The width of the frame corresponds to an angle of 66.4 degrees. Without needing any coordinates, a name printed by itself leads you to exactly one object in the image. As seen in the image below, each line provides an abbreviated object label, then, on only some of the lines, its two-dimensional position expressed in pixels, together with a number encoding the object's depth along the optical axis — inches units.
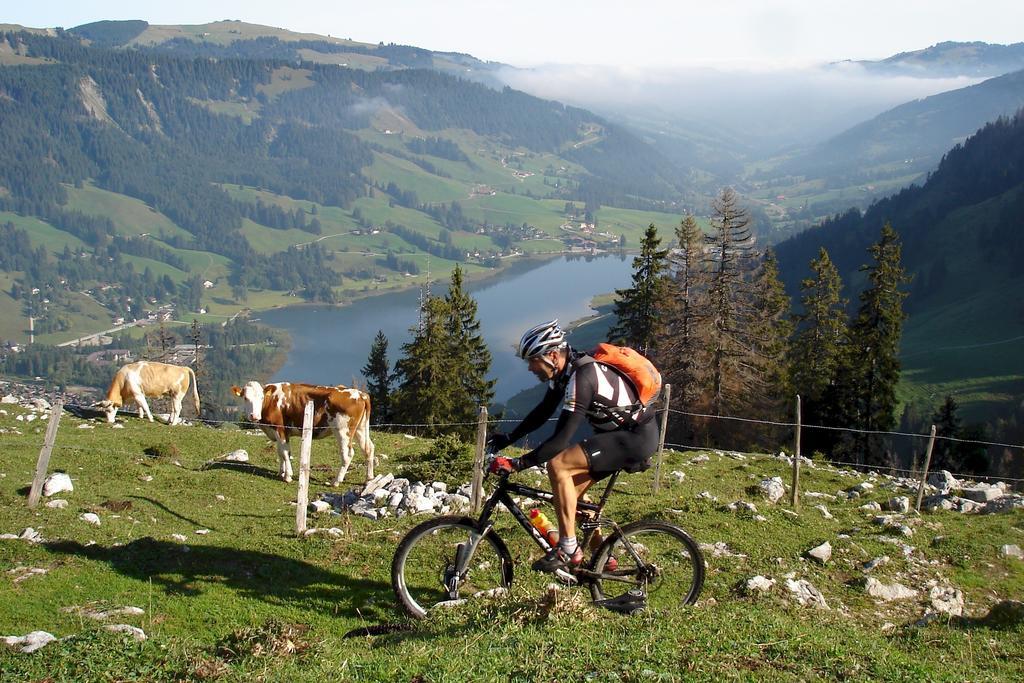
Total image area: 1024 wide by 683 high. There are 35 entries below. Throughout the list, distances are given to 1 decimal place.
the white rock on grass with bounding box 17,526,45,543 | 415.2
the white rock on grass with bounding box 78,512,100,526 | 454.9
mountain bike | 300.8
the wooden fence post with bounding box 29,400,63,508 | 484.7
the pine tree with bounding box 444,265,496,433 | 1745.8
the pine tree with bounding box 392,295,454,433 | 1681.8
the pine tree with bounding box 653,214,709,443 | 1492.4
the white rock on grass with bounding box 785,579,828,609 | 355.3
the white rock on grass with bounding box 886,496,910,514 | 621.5
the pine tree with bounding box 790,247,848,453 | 1658.5
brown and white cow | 655.8
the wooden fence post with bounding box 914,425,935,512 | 608.1
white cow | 880.0
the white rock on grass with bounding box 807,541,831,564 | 432.1
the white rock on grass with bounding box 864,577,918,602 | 392.8
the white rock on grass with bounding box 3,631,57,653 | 262.4
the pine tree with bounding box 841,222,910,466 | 1604.3
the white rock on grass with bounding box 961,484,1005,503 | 685.3
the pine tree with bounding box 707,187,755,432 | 1505.9
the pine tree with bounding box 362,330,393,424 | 2004.2
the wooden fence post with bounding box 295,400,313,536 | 452.4
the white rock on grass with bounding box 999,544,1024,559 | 479.8
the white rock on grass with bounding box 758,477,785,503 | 652.1
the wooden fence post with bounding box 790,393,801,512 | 587.7
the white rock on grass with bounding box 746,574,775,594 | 358.9
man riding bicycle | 276.5
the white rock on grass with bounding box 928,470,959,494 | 768.3
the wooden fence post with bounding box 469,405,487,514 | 490.0
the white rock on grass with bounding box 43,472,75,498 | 514.0
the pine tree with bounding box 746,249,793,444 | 1567.4
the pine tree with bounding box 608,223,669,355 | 1600.6
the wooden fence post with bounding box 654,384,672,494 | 605.3
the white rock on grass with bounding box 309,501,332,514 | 522.0
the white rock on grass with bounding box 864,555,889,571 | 422.6
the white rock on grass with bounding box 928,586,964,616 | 381.4
